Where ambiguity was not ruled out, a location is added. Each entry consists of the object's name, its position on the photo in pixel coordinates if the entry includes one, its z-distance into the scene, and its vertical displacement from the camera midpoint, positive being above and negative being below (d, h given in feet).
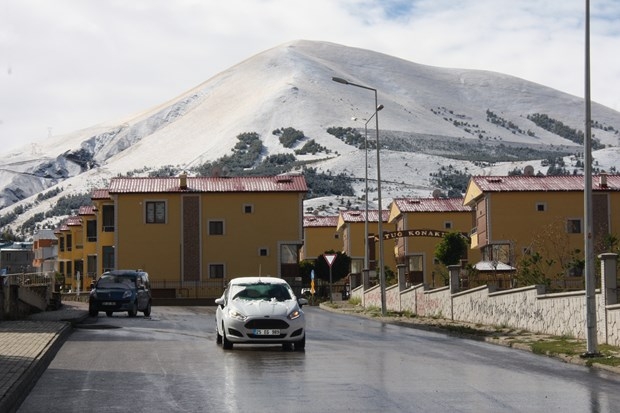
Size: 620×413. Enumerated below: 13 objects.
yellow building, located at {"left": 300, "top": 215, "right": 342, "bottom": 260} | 424.87 +5.80
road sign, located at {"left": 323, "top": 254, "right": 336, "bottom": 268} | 193.24 -0.48
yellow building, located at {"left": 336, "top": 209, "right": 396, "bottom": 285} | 377.91 +5.75
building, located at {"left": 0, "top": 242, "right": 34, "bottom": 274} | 607.78 +0.18
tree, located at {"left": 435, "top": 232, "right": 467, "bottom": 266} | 279.08 +1.32
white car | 80.48 -4.58
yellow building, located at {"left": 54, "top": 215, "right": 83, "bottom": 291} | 374.77 +1.68
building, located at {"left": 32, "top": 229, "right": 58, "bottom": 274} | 540.52 +4.46
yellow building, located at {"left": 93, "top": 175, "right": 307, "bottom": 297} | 268.00 +5.61
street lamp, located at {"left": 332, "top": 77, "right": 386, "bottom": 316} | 153.69 +0.39
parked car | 143.43 -4.61
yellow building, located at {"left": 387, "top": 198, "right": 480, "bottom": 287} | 329.52 +7.97
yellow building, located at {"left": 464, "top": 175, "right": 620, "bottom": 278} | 262.06 +9.49
